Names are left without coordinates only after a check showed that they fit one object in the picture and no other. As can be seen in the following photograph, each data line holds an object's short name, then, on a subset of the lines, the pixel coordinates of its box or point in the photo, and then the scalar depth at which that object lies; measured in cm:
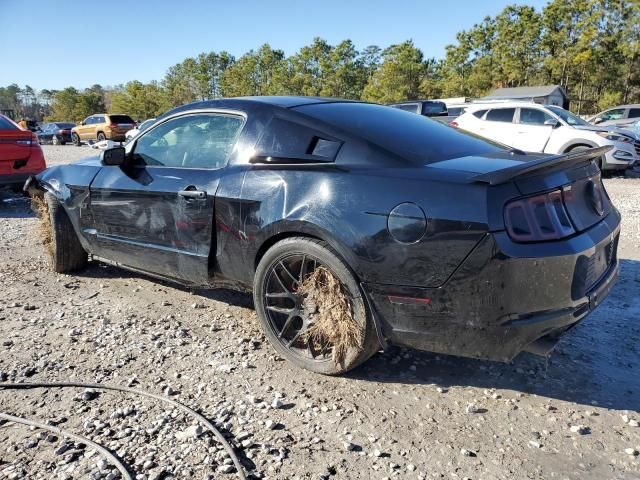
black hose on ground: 213
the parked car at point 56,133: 3098
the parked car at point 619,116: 1580
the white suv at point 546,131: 1094
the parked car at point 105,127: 2661
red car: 772
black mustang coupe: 228
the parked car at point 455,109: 1873
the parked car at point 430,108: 1511
